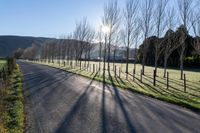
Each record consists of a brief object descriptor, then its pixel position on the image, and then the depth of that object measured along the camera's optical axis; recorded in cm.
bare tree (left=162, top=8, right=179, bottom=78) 1341
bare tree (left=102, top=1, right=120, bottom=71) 1526
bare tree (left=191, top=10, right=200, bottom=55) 1104
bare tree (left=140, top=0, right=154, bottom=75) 1373
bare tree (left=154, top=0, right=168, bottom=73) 1327
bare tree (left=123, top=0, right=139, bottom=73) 1447
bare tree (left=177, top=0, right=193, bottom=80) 1176
